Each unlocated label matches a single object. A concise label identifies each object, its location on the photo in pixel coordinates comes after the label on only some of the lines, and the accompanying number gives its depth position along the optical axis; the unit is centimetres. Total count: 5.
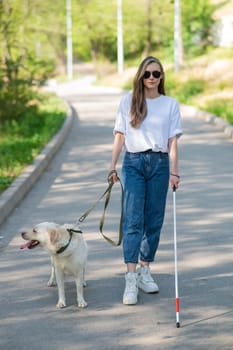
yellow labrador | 581
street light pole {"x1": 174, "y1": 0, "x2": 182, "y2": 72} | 3656
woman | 611
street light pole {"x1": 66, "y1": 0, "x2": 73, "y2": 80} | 7656
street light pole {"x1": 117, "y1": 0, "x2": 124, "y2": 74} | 6034
